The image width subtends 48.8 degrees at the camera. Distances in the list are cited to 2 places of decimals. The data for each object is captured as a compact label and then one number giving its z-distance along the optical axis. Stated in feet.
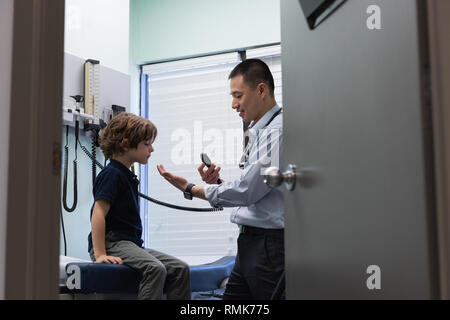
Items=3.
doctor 5.90
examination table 6.18
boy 6.55
